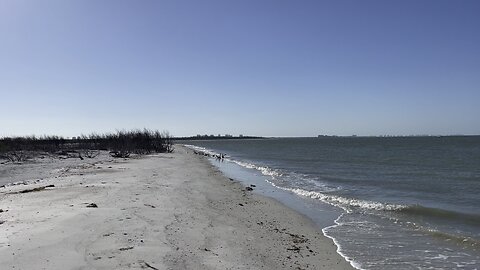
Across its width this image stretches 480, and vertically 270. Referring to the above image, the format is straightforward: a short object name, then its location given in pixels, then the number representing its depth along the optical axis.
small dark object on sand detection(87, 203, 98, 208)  11.49
